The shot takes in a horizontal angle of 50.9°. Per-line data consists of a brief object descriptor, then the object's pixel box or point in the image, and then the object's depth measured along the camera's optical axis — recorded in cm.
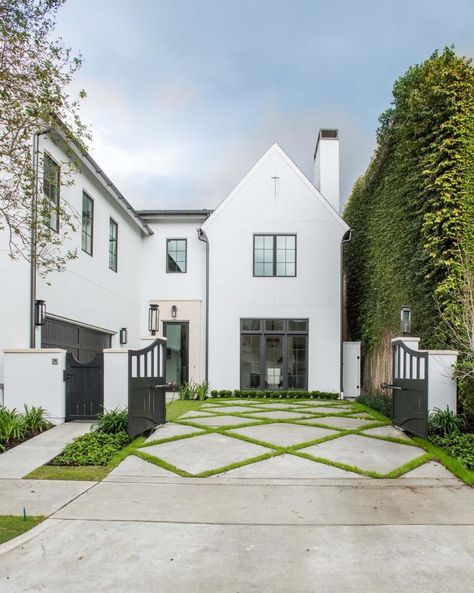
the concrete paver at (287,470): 638
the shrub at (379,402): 1058
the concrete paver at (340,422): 938
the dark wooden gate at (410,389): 776
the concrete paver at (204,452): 683
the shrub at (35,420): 859
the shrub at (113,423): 830
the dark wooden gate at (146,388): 793
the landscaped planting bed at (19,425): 788
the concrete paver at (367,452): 683
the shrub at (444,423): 781
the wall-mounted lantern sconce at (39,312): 977
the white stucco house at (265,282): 1548
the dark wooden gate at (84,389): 946
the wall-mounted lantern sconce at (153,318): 1450
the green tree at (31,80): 621
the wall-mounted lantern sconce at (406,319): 958
